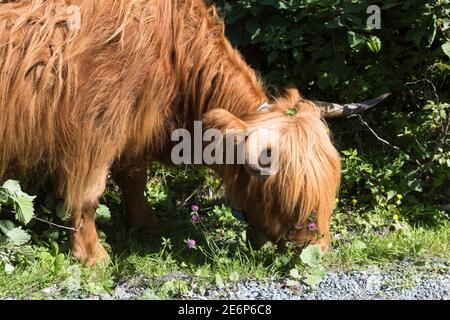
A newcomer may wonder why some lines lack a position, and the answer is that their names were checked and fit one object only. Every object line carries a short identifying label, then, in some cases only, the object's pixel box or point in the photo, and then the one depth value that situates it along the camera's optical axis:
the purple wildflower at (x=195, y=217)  4.87
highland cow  4.36
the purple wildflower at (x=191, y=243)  4.48
